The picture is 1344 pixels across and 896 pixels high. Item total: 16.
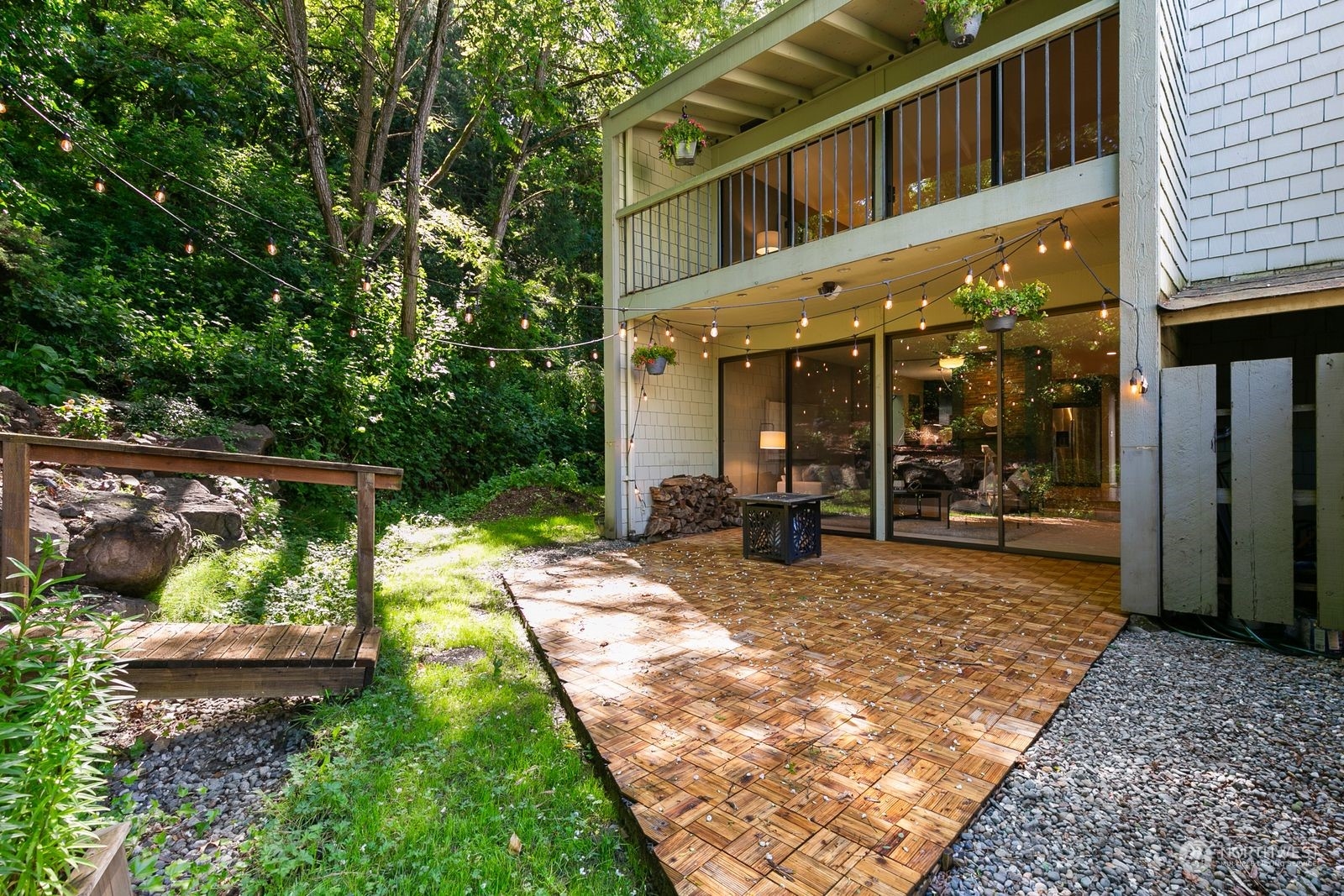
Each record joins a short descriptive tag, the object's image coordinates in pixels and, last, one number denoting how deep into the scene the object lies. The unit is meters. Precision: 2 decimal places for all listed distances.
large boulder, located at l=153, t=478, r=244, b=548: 5.06
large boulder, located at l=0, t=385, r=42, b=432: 4.33
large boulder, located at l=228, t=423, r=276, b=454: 6.32
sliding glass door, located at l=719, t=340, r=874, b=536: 7.42
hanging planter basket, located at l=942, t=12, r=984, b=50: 4.84
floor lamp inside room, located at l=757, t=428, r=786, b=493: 8.32
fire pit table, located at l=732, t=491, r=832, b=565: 5.84
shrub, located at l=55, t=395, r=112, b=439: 4.79
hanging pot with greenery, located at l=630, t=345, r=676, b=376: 7.27
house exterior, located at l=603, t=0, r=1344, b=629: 3.80
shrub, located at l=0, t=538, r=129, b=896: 1.18
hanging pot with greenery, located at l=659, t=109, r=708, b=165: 6.78
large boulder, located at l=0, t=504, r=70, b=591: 3.41
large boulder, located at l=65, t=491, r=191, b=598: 3.81
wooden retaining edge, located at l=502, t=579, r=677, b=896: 1.72
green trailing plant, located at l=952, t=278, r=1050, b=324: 4.80
